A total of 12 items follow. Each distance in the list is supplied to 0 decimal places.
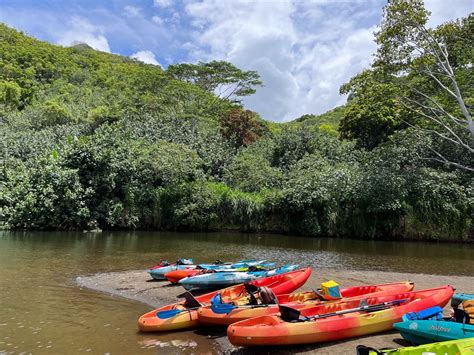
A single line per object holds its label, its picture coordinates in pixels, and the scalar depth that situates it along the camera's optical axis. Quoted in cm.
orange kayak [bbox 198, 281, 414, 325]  809
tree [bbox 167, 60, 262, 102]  4841
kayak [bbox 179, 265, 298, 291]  1105
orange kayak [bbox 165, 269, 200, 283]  1231
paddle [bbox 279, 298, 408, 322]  723
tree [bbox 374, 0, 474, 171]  2117
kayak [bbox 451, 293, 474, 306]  877
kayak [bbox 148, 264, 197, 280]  1285
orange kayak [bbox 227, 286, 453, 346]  694
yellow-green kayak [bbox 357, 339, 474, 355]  528
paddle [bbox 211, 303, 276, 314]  822
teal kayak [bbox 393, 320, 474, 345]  632
